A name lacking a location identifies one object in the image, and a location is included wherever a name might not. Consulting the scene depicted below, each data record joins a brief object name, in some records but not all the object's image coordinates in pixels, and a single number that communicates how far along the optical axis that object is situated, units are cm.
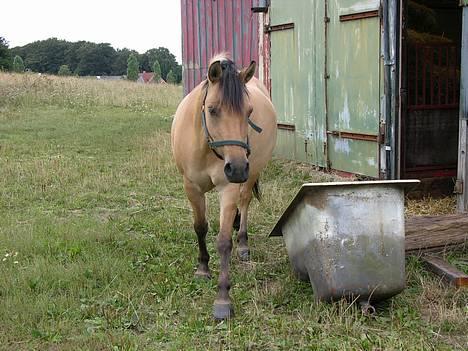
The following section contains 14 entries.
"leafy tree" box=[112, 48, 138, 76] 8650
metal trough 390
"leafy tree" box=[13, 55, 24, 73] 5100
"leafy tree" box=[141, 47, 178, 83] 8850
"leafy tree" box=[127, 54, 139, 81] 6194
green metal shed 690
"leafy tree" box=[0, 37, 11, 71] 4299
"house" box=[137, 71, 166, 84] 6688
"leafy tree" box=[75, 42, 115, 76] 8500
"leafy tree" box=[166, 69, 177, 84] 6137
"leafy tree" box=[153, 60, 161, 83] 7138
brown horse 393
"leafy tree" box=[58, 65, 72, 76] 6644
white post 567
